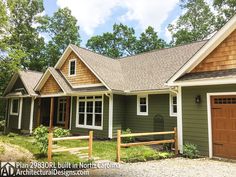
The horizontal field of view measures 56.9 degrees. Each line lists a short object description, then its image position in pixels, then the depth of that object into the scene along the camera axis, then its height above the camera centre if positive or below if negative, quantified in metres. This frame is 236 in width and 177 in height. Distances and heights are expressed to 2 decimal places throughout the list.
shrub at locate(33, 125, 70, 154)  8.38 -1.10
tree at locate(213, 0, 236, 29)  29.01 +14.00
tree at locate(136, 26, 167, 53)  37.50 +12.07
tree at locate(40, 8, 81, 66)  34.94 +13.23
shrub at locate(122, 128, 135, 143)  12.02 -1.57
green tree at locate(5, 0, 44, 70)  32.25 +11.74
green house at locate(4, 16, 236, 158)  8.82 +0.98
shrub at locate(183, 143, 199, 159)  8.83 -1.60
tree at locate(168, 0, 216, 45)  31.20 +13.26
